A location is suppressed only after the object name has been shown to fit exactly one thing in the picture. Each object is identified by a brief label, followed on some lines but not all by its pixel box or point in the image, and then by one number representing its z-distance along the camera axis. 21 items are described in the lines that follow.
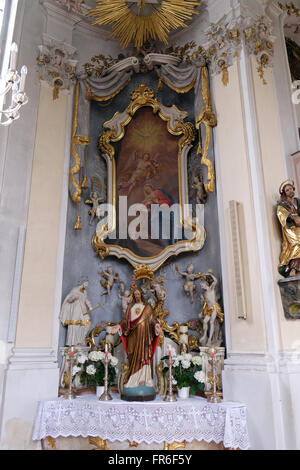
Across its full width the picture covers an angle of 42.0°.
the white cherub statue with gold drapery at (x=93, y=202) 6.53
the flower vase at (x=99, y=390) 5.14
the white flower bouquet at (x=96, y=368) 5.18
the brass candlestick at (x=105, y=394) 4.82
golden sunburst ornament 6.93
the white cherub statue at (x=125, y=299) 6.02
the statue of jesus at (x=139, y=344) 4.82
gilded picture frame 6.10
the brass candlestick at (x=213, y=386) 4.62
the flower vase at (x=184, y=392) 5.01
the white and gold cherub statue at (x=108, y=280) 6.26
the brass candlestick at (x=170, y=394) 4.72
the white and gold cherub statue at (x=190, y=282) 5.93
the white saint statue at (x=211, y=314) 5.37
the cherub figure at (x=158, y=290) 5.98
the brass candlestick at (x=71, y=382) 4.95
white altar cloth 4.28
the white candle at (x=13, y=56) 3.71
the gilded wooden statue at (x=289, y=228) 4.82
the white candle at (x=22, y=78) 3.83
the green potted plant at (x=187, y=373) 5.01
